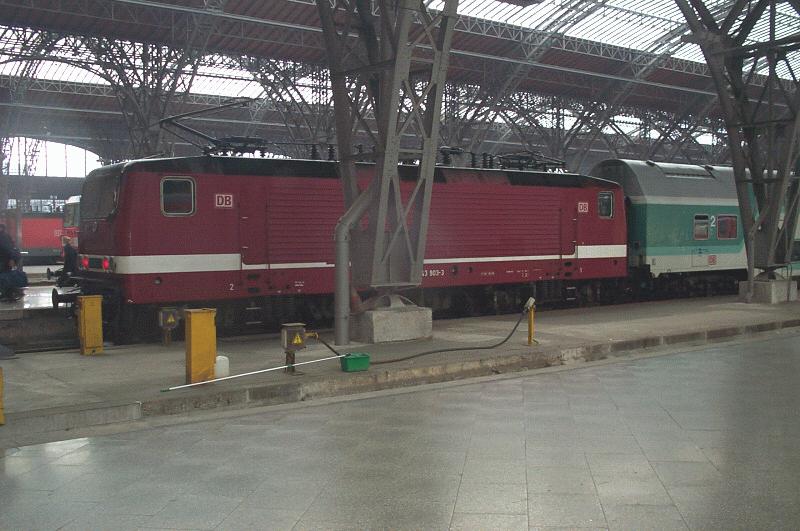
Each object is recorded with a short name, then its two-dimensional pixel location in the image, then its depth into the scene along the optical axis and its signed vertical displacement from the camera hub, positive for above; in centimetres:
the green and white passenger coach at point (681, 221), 2031 +101
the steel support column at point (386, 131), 1132 +207
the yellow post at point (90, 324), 1169 -91
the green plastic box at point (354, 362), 982 -132
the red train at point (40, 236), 4225 +183
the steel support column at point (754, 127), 1822 +324
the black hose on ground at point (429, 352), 1040 -136
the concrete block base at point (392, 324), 1219 -103
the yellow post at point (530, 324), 1222 -106
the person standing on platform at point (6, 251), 1736 +42
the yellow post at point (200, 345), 911 -99
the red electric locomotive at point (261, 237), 1294 +52
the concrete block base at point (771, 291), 1895 -90
